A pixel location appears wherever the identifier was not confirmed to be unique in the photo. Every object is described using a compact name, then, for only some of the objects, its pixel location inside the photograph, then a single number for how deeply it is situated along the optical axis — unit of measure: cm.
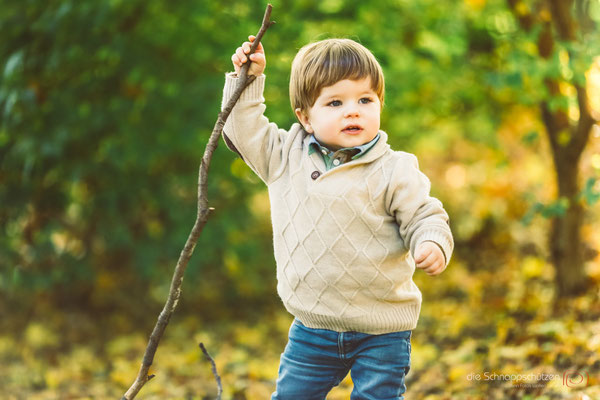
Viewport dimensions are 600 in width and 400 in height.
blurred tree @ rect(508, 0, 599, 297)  831
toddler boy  397
